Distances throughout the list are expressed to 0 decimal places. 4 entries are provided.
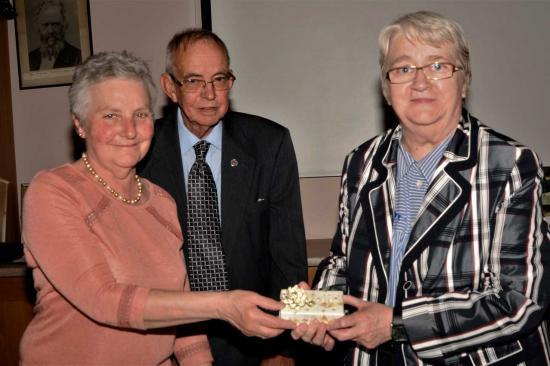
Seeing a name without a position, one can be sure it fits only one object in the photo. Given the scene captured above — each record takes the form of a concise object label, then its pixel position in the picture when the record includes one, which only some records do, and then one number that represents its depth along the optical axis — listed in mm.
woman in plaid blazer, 1738
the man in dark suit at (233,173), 2520
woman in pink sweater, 1681
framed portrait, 4457
